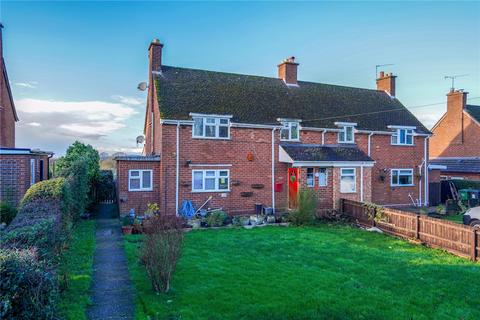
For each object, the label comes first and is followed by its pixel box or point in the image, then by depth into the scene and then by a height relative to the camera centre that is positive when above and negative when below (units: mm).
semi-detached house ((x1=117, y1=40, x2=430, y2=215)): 17641 +1320
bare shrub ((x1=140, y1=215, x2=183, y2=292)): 7102 -1855
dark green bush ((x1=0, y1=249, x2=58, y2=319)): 3834 -1476
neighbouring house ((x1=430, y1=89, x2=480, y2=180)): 28880 +2913
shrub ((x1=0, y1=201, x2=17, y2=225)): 12067 -1674
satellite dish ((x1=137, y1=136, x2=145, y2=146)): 24016 +2051
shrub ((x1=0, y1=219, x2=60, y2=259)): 5448 -1215
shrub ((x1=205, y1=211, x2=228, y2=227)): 15930 -2501
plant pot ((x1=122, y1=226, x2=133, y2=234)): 13880 -2614
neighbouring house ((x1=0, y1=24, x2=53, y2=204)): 14203 -139
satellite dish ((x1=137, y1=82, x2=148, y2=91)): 21859 +5469
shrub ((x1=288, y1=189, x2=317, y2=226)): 16438 -2061
